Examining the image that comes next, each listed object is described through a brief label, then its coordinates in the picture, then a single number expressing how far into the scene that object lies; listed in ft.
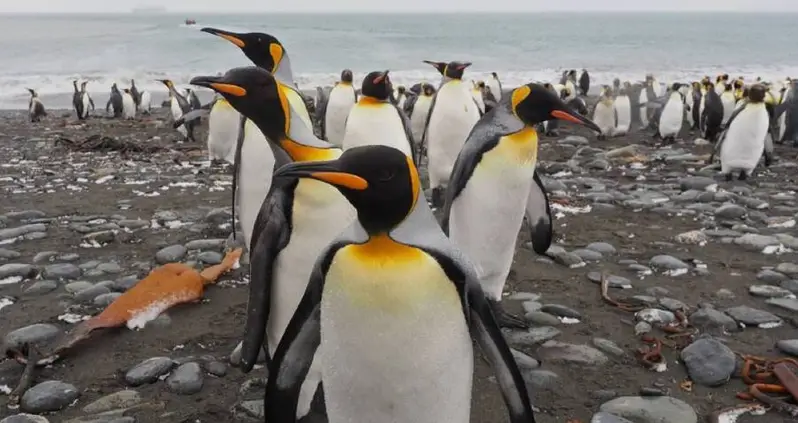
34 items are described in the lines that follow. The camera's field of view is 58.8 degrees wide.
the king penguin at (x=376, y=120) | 16.92
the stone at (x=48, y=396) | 9.61
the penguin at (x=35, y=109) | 52.03
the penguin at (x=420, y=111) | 32.54
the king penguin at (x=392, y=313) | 6.45
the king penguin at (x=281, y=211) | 9.01
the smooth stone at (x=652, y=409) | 9.46
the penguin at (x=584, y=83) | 73.06
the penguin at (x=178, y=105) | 44.70
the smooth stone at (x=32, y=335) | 11.59
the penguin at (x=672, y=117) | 37.81
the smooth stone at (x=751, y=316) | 12.69
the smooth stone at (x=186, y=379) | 10.19
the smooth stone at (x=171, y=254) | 16.03
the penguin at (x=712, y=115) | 36.14
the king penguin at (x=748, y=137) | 25.36
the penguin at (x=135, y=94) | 59.52
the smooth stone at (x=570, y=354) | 11.15
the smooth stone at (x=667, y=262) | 15.69
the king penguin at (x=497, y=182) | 11.91
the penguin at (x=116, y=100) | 57.41
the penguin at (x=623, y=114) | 42.29
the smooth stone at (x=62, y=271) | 14.73
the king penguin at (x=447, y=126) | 21.27
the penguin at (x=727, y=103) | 41.68
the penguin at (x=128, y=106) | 56.39
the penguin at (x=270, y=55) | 13.41
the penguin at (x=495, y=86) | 60.42
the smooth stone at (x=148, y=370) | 10.43
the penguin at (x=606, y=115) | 41.57
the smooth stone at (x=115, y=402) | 9.62
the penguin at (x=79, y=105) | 53.16
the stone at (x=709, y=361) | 10.52
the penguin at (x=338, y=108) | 29.78
